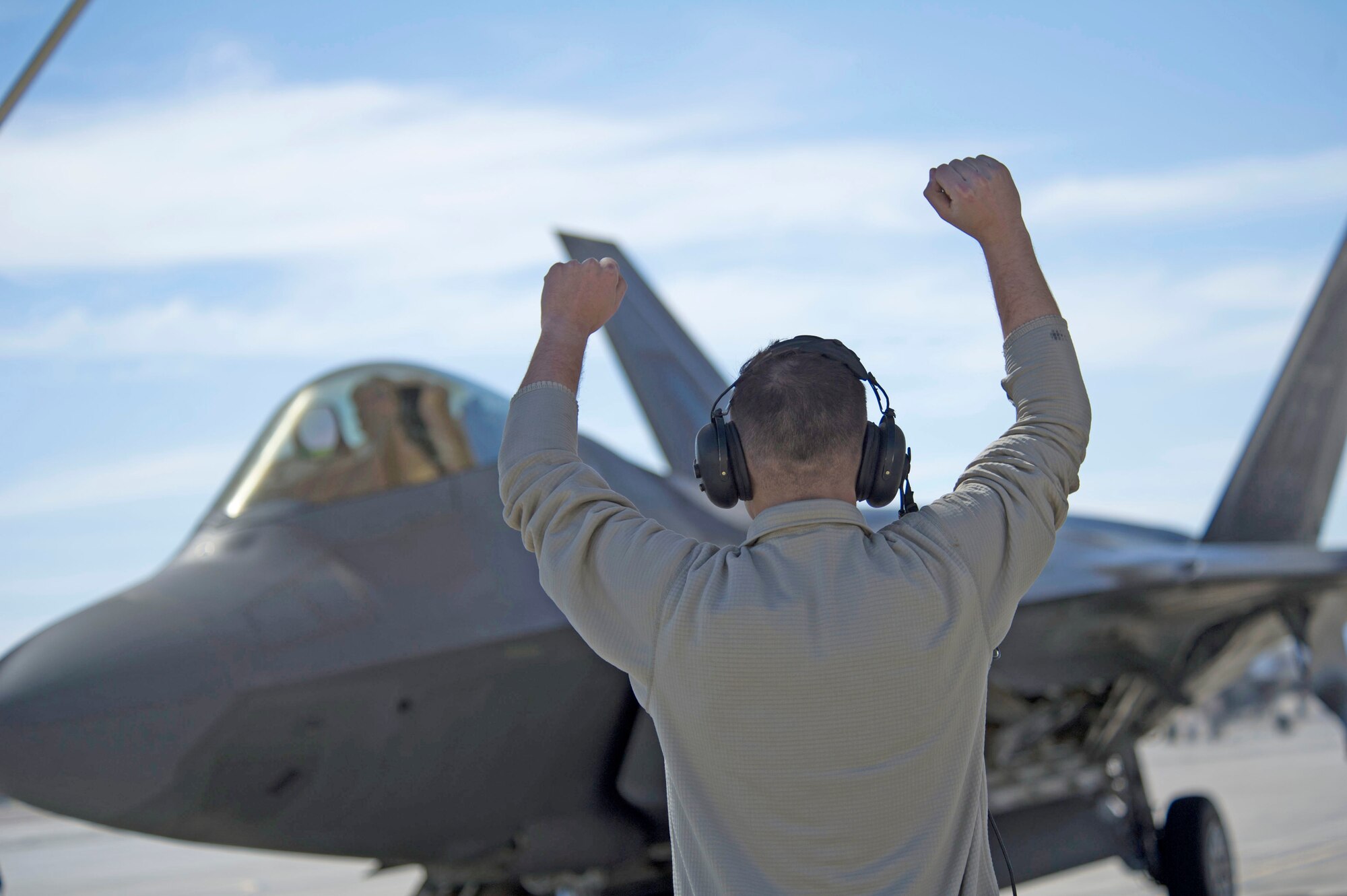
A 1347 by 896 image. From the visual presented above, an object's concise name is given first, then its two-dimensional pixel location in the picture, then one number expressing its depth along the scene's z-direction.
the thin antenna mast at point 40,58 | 5.47
